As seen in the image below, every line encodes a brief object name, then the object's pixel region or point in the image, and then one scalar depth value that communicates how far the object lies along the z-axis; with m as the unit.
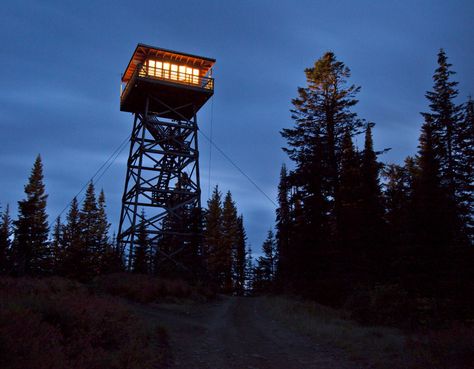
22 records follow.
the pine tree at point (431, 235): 21.22
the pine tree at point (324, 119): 28.70
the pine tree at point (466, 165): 30.11
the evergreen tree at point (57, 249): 49.95
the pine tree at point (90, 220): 51.78
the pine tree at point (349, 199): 27.48
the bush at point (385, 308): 17.84
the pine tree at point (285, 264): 27.50
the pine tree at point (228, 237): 59.26
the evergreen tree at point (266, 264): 69.94
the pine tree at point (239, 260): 65.99
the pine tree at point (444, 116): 33.38
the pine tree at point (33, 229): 41.00
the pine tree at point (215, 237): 58.06
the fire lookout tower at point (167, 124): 29.48
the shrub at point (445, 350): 7.93
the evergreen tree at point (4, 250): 35.62
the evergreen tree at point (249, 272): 79.99
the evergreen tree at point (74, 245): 32.48
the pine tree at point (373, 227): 28.12
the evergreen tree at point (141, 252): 27.43
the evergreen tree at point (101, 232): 48.62
